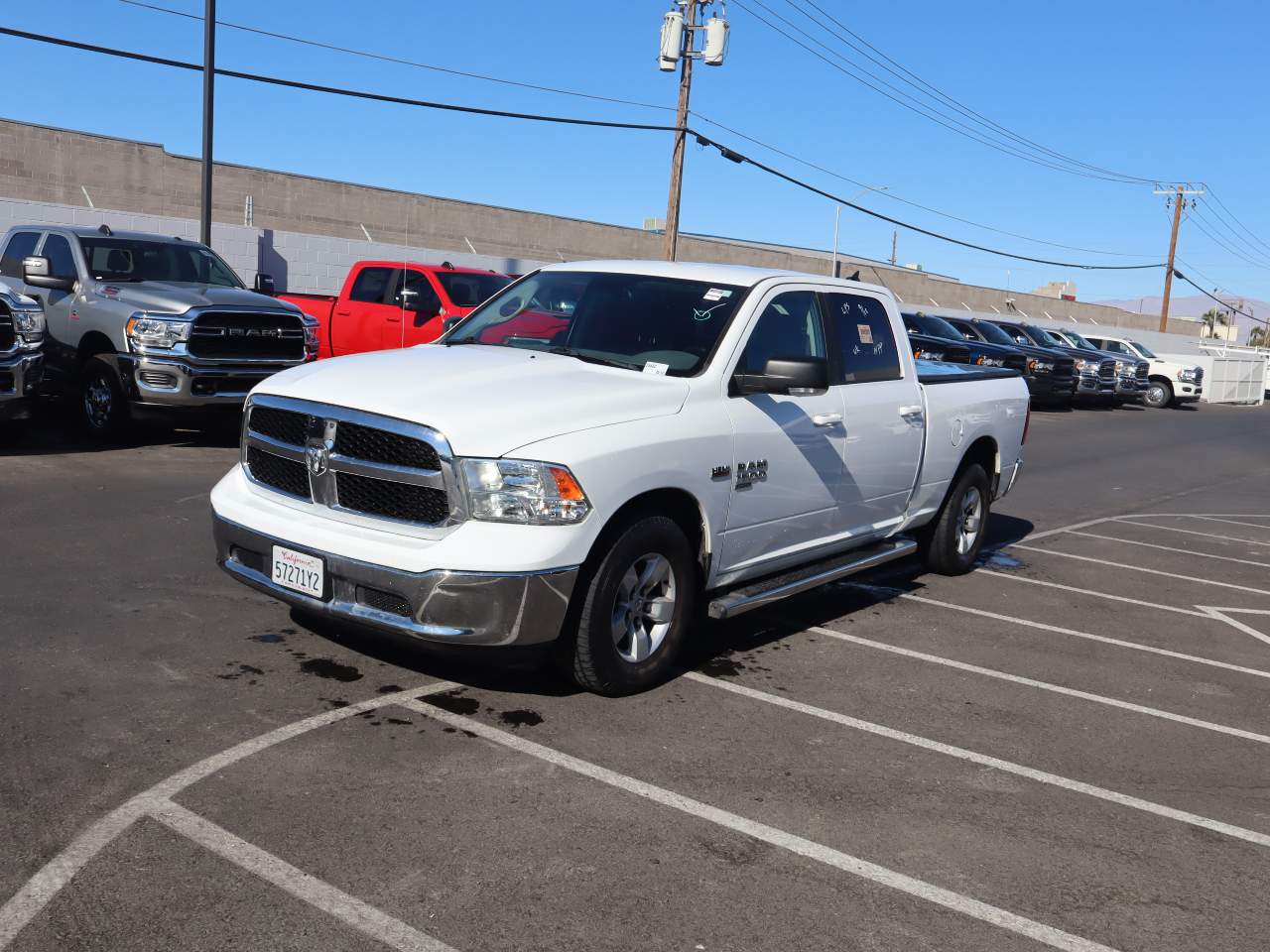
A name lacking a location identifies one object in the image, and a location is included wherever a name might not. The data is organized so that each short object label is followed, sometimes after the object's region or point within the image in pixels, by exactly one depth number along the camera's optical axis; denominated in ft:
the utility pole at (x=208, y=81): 58.65
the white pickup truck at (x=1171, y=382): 114.01
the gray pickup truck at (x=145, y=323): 35.91
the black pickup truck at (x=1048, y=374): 88.28
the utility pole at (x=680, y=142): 92.17
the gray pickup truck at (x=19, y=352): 33.27
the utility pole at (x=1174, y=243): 194.80
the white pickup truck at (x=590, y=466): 14.92
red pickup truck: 47.09
